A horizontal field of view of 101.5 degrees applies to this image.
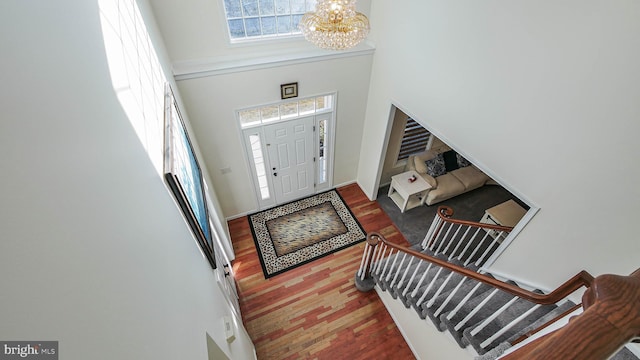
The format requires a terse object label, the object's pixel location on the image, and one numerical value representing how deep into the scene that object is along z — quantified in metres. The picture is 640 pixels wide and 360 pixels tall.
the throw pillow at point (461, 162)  5.34
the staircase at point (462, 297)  1.74
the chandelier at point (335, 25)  2.03
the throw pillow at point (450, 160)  5.27
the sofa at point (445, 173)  4.89
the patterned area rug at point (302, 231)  4.11
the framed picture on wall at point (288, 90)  3.59
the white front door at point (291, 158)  4.11
